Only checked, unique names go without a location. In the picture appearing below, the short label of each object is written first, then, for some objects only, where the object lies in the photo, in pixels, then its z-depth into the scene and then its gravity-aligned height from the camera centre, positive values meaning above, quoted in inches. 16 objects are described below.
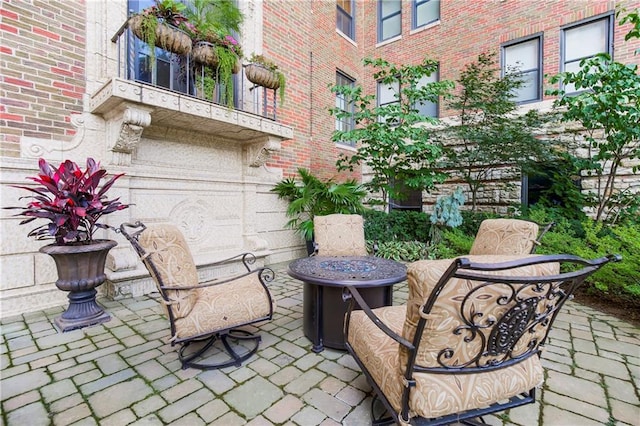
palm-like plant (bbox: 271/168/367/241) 212.5 +5.3
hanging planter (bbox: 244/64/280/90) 175.2 +80.9
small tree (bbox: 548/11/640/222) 142.3 +55.2
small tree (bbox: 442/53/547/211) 207.8 +58.3
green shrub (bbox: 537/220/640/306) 116.3 -22.0
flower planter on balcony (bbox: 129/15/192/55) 127.6 +79.9
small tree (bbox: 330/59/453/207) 200.4 +50.8
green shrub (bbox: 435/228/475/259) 191.5 -26.9
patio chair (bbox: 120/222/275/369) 76.5 -28.9
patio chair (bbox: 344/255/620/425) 40.3 -20.2
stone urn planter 106.2 -28.8
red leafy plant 102.3 +0.3
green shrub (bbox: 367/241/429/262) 210.8 -33.7
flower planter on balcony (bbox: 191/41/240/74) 151.8 +81.0
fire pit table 86.7 -28.7
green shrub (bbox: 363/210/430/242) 243.4 -16.9
